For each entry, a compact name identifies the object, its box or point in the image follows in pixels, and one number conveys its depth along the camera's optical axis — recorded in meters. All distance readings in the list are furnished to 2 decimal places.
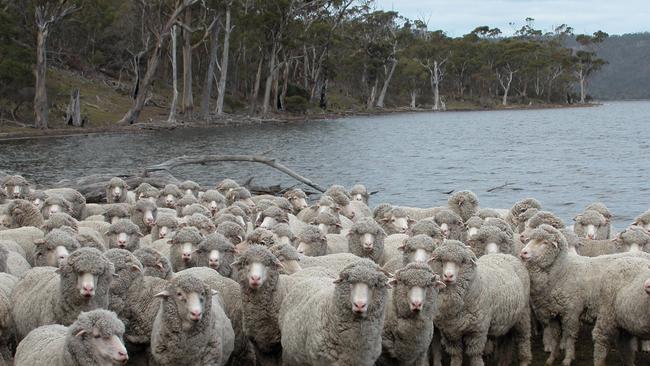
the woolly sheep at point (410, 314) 6.56
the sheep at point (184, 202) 13.40
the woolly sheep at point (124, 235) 9.52
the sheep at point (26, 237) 9.90
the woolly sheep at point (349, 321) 6.19
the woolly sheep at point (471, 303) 7.33
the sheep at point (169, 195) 14.70
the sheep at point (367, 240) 9.57
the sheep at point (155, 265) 8.04
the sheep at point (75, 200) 13.61
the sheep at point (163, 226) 10.70
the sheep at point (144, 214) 11.91
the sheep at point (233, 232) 9.54
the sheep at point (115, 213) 11.75
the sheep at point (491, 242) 8.94
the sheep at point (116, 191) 14.93
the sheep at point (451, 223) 10.58
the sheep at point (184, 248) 8.84
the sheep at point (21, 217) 11.25
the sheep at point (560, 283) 8.08
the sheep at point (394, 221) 12.06
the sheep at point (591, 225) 10.77
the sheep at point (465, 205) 12.41
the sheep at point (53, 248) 8.51
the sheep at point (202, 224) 10.10
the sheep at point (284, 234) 9.44
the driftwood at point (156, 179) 17.34
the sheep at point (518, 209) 11.91
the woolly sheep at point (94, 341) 5.54
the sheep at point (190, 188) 15.70
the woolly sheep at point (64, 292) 6.73
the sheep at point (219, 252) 8.69
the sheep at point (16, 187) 14.27
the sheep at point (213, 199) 13.41
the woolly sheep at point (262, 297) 7.34
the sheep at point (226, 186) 15.55
